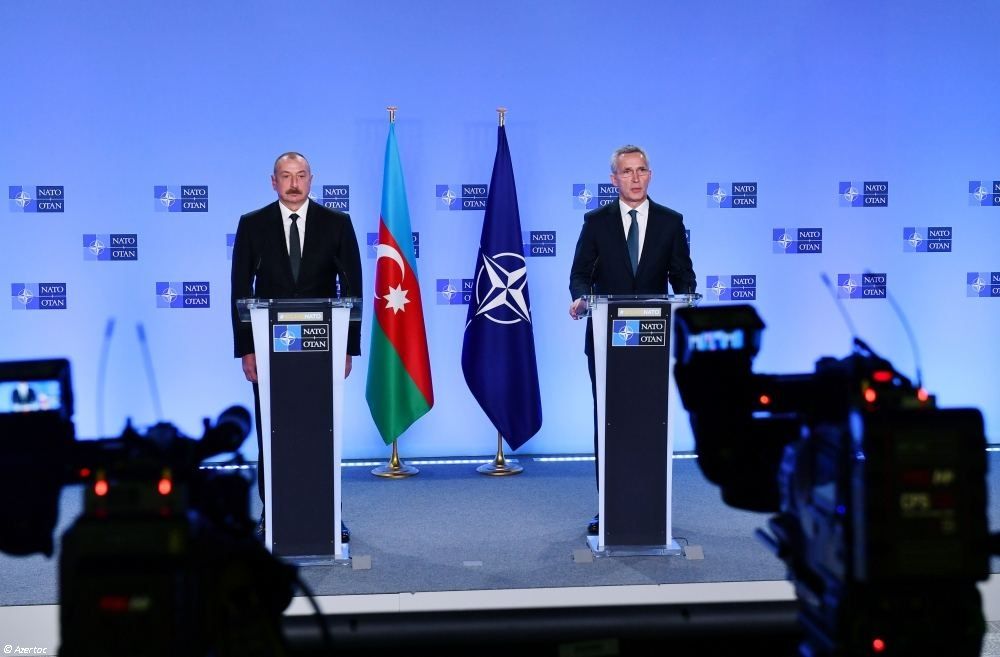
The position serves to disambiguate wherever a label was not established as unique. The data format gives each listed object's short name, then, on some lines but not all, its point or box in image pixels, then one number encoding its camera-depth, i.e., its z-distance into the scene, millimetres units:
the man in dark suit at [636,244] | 4613
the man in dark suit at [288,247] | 4496
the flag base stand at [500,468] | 6203
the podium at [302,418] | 4023
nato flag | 5945
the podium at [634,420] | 4129
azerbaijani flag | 5887
